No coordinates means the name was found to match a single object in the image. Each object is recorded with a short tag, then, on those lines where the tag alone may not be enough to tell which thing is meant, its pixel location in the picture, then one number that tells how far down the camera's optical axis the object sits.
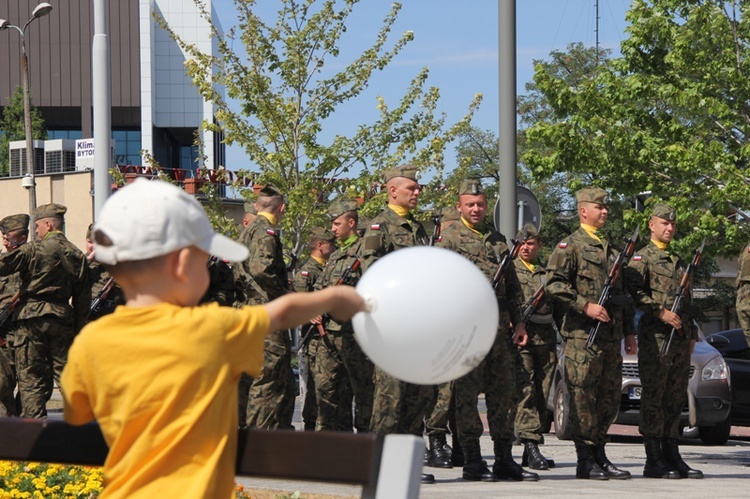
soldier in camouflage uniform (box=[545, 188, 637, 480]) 10.77
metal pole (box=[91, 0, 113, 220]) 15.27
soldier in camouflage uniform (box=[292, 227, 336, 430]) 14.41
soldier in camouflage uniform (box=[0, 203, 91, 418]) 12.70
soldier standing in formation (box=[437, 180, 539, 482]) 10.29
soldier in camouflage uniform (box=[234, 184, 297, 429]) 10.80
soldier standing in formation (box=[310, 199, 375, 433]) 10.72
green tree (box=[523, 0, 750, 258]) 24.48
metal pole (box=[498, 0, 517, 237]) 13.97
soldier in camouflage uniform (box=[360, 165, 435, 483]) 9.31
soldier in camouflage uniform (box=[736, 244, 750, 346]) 11.79
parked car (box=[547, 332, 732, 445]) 15.54
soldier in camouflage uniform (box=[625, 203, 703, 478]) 11.30
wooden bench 3.43
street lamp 32.69
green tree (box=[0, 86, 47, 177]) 62.73
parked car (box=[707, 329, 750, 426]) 17.12
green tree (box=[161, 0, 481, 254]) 24.64
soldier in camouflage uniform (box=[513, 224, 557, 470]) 12.70
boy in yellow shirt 3.22
